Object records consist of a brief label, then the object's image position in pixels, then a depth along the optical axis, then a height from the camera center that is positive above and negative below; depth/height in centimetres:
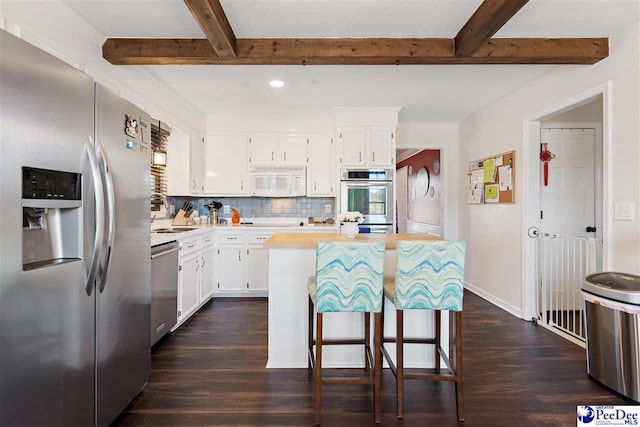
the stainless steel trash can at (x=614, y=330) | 190 -75
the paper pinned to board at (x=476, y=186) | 408 +39
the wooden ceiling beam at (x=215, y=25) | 180 +122
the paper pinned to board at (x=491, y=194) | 376 +26
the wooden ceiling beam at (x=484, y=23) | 181 +122
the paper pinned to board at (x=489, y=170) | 380 +56
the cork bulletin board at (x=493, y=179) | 351 +44
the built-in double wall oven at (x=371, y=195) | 411 +26
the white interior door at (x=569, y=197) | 341 +19
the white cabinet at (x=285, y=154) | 445 +88
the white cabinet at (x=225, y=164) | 445 +74
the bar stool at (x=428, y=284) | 179 -41
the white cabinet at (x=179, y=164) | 402 +67
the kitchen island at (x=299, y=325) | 234 -84
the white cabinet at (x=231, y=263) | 406 -63
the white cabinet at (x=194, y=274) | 306 -65
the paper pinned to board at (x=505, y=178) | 352 +43
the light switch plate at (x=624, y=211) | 224 +2
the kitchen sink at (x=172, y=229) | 351 -17
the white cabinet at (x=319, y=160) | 445 +79
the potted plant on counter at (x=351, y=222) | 254 -6
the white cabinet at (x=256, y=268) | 407 -70
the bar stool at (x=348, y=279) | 180 -38
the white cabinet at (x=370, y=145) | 410 +92
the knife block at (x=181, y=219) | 413 -5
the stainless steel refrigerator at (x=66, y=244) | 110 -13
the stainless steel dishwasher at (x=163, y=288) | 249 -63
